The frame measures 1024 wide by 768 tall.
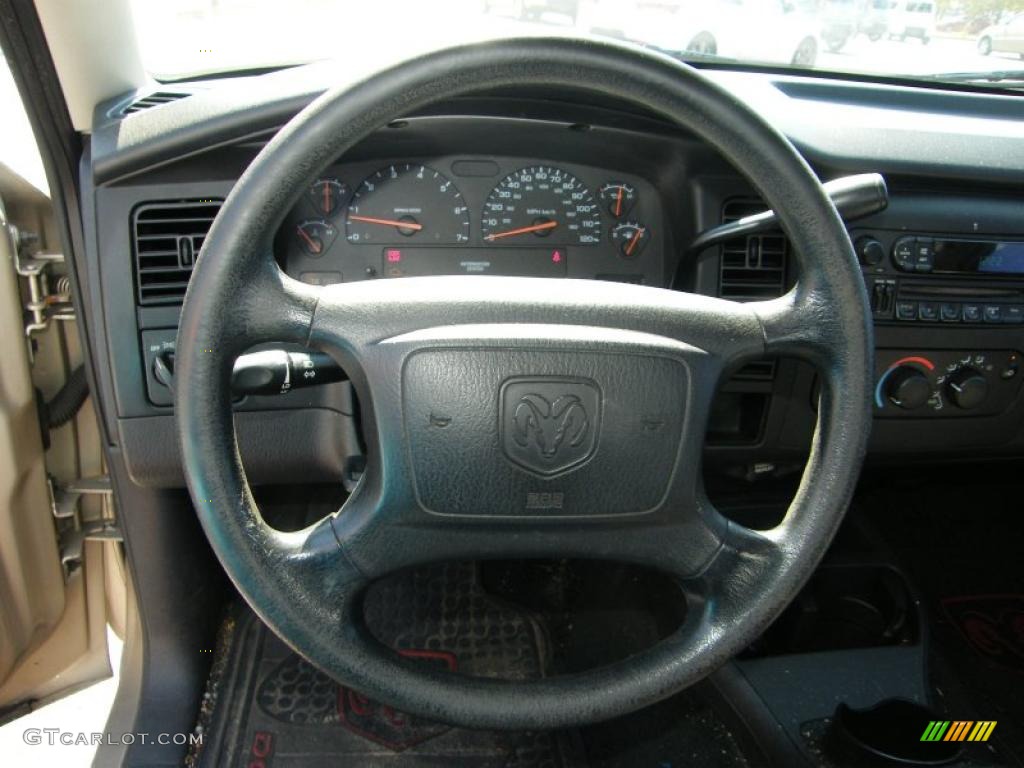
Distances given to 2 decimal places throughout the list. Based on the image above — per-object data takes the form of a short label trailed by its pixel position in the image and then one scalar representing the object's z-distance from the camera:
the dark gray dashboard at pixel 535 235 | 1.25
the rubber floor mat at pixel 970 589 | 1.68
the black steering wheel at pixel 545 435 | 0.85
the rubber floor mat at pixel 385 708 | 1.59
